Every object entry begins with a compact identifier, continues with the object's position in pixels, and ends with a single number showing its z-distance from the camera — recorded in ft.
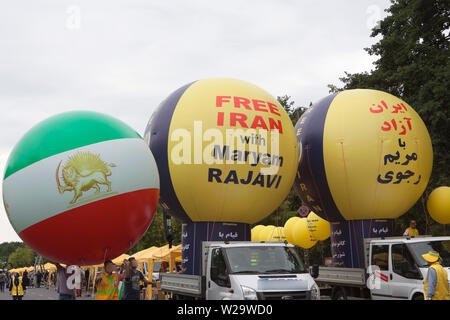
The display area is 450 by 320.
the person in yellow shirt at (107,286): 30.81
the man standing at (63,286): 34.53
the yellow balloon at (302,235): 69.82
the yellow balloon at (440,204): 53.72
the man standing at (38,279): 168.06
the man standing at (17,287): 84.33
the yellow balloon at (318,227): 65.14
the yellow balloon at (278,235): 83.05
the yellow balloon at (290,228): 74.78
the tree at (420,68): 64.18
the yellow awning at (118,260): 115.44
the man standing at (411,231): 53.06
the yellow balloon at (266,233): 87.33
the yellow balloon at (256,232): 93.81
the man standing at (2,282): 145.48
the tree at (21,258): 581.45
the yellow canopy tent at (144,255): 92.32
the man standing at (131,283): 32.91
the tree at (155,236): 156.56
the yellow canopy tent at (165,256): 84.06
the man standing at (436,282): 29.96
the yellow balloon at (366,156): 52.26
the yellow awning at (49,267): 192.35
